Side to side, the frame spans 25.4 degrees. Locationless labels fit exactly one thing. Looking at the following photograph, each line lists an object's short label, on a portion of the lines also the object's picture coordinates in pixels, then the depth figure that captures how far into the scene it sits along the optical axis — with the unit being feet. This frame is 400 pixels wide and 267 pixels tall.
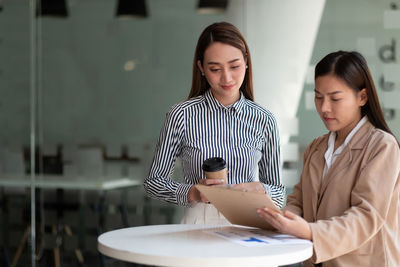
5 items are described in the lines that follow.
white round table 7.97
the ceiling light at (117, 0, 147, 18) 16.99
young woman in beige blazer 8.63
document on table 8.57
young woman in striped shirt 10.31
